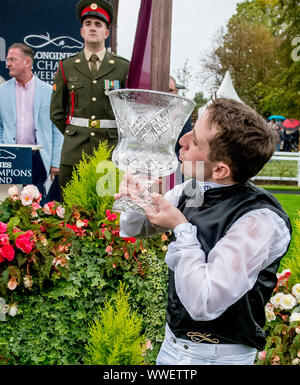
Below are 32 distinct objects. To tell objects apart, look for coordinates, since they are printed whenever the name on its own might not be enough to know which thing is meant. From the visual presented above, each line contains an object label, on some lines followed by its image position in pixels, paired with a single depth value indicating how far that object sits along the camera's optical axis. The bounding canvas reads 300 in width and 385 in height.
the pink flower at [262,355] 2.06
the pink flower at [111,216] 2.54
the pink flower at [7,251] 2.19
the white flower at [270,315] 2.15
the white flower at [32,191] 2.59
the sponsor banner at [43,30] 5.72
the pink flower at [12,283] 2.14
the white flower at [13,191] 2.61
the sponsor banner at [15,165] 4.61
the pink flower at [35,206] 2.55
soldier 3.95
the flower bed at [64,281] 2.23
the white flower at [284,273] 2.34
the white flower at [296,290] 2.21
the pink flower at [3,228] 2.29
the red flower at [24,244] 2.20
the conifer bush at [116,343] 1.52
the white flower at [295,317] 2.10
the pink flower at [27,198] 2.57
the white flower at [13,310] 2.20
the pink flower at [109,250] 2.39
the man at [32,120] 5.42
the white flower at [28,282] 2.20
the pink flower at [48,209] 2.59
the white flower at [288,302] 2.17
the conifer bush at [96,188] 2.67
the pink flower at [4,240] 2.19
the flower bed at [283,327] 2.05
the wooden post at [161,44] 2.77
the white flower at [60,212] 2.57
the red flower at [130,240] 2.44
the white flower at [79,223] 2.50
